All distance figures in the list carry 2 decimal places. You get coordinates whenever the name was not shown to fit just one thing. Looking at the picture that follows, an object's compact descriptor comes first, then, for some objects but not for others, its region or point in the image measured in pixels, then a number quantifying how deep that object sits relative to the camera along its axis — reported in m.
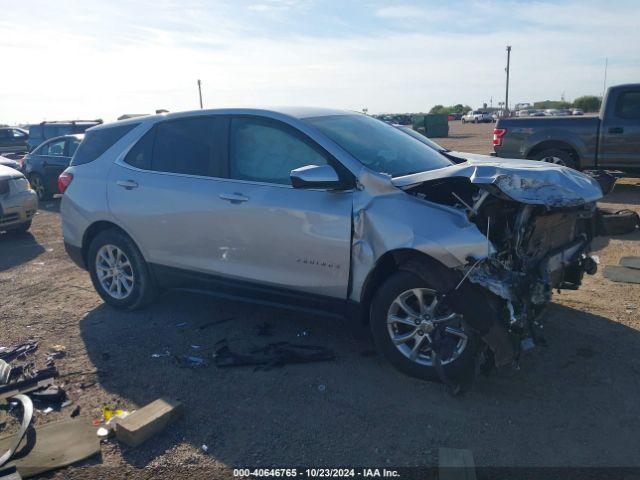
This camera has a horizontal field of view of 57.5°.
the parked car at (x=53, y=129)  16.70
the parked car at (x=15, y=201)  9.20
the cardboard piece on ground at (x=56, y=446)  3.40
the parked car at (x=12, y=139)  24.23
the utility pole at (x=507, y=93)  57.12
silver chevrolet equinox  3.81
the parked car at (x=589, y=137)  10.91
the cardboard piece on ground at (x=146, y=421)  3.51
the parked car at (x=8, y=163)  10.84
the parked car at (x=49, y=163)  13.62
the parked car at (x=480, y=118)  72.44
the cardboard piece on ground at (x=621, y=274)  6.12
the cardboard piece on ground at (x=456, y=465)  3.03
